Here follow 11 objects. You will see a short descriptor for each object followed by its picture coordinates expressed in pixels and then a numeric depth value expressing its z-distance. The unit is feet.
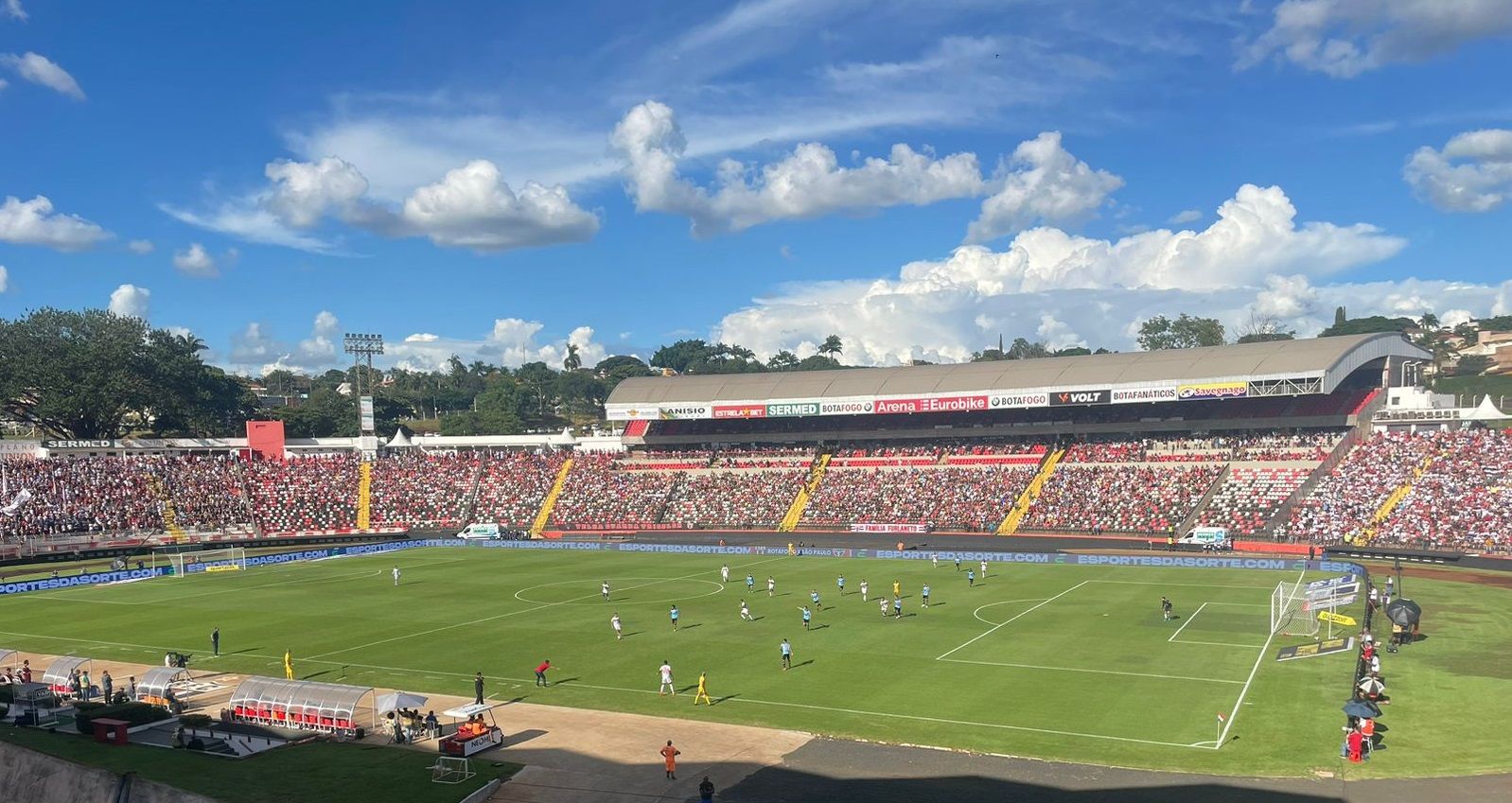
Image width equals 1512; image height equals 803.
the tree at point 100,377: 358.43
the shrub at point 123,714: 110.34
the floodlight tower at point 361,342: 420.36
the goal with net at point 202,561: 257.75
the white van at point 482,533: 309.83
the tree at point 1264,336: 584.40
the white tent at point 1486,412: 263.90
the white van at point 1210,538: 227.40
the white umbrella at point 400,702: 106.11
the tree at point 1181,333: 595.88
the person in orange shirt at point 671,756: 92.17
